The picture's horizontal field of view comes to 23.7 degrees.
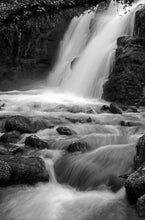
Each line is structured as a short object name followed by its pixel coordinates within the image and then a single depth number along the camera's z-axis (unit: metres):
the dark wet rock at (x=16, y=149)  10.04
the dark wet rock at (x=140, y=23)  19.56
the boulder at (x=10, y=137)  11.53
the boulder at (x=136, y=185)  6.43
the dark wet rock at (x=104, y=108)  16.34
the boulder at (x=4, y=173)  7.86
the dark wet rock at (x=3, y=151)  9.86
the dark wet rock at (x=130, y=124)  13.12
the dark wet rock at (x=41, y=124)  13.03
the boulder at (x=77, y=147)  9.97
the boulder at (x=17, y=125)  12.39
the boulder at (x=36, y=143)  10.48
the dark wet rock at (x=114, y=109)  15.57
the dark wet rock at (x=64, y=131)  12.19
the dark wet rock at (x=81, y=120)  14.13
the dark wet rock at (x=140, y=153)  7.74
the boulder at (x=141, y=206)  5.99
